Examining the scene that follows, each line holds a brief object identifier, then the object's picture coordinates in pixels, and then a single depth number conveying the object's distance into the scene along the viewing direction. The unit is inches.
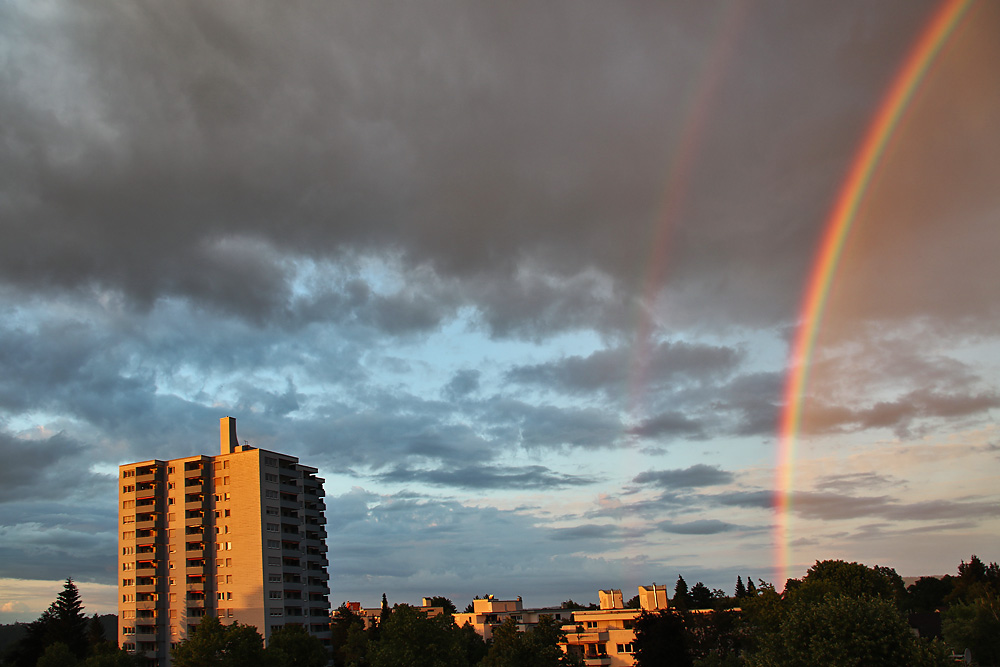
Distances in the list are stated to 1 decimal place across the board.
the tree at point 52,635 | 4156.0
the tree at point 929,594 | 6648.6
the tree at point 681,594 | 5611.2
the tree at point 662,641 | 3174.2
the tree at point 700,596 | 5743.1
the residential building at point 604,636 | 4045.3
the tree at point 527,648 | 2503.7
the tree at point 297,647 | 3107.8
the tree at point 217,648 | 2632.9
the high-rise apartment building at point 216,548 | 3983.8
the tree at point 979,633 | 3336.6
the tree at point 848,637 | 1514.5
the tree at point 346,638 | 3885.3
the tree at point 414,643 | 2321.6
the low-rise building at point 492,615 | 5206.7
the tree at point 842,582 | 2896.2
